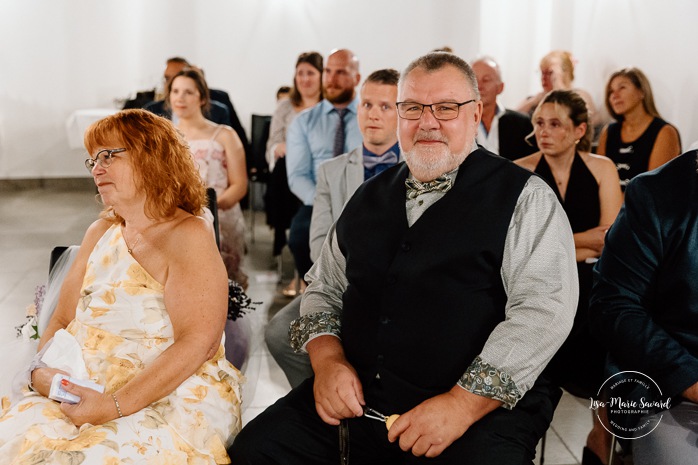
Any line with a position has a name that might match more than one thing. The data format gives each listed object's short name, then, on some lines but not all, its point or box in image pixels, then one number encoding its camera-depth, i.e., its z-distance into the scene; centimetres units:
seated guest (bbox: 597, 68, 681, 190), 442
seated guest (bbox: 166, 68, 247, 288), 423
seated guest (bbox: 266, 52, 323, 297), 472
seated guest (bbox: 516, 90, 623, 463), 298
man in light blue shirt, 418
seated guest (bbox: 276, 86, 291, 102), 706
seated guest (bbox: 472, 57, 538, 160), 418
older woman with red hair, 174
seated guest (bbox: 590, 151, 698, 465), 175
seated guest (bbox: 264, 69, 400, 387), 312
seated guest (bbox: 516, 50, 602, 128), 626
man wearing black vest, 168
